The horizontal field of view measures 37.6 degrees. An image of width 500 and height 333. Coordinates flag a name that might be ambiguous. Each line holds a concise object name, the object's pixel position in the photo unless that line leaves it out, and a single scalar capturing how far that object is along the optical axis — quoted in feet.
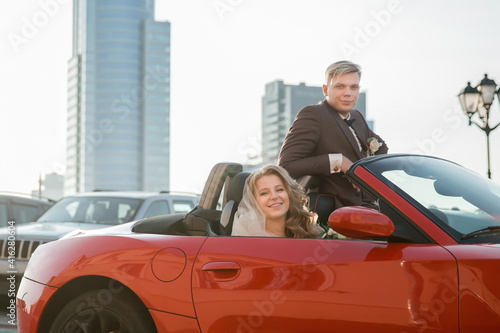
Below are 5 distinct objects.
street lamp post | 47.42
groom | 15.02
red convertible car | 10.05
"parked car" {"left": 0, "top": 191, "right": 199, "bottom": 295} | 28.58
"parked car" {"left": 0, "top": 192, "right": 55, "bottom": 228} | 35.27
